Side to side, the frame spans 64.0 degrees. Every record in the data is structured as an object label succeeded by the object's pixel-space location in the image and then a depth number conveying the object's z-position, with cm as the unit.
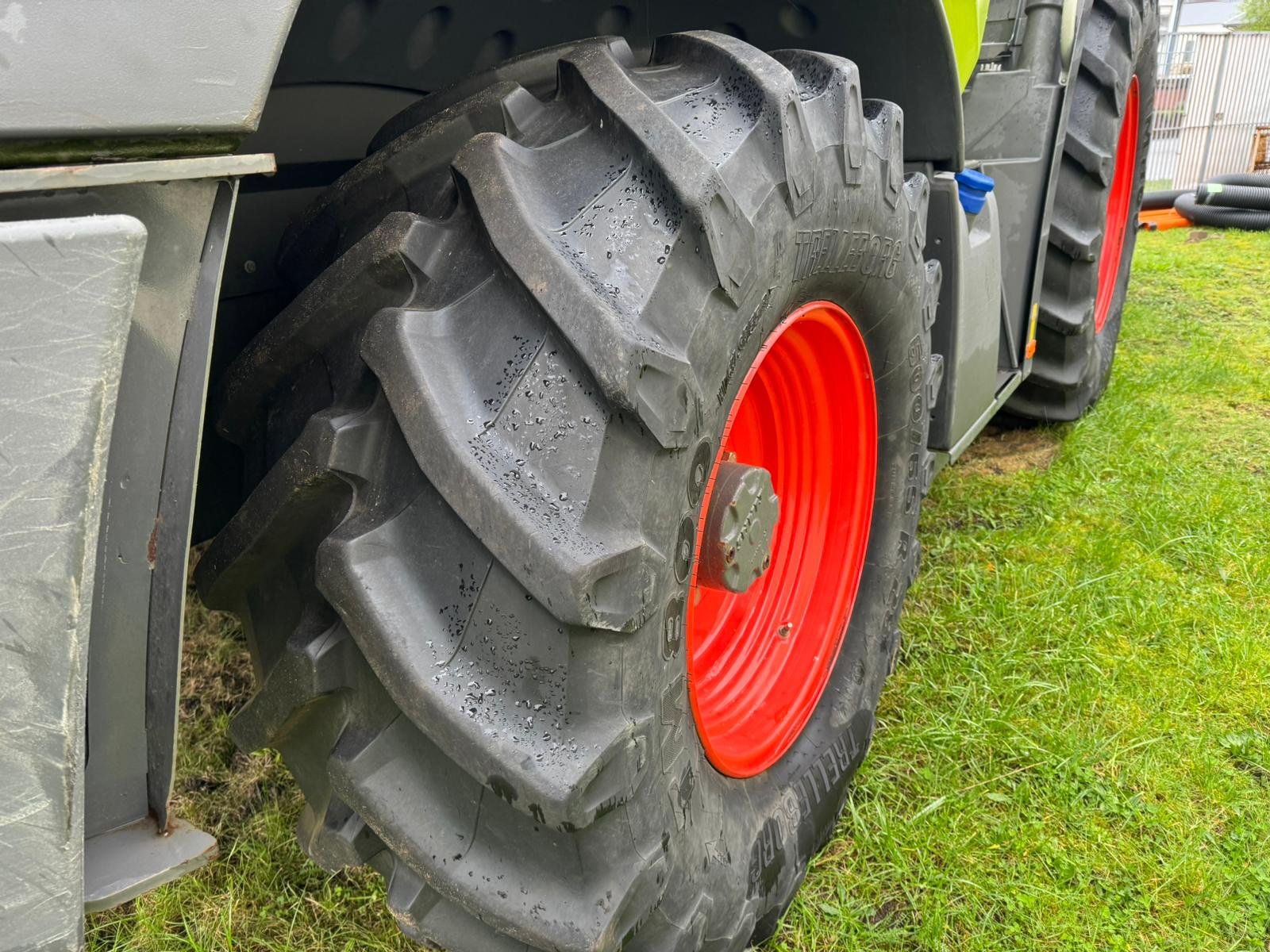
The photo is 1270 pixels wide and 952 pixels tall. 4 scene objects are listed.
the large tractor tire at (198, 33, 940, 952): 93
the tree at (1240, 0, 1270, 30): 3184
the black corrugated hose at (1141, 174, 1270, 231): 624
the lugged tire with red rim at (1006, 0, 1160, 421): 284
